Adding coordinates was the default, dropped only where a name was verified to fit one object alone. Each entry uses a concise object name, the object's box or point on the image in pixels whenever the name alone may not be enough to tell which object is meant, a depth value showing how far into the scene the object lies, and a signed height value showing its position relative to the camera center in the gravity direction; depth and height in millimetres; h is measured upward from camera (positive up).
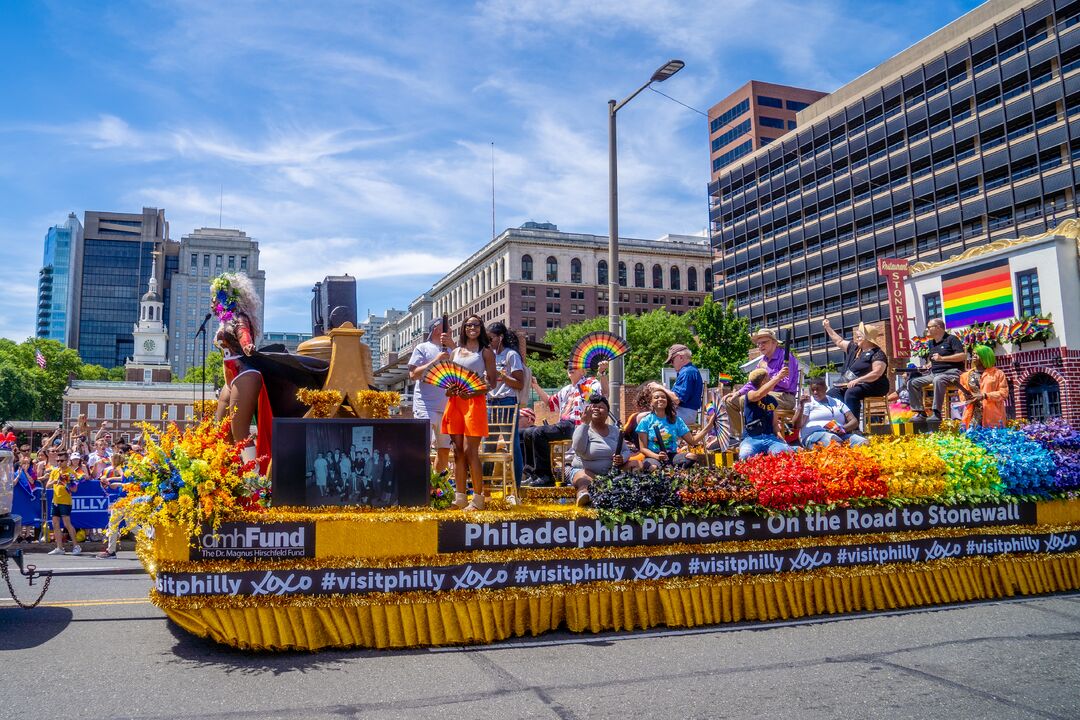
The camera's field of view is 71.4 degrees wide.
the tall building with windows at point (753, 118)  92625 +41338
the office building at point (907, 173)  51750 +23376
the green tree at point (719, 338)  42250 +6358
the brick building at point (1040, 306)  26750 +5001
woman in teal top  8914 +260
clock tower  142125 +24785
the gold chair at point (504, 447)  7922 +108
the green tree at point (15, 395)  90500 +8953
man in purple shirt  9461 +1040
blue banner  14156 -723
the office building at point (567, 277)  108312 +26627
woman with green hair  10773 +760
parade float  5781 -825
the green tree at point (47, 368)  99719 +13993
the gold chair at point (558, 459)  9588 -52
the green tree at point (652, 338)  69188 +10845
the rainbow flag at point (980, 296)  28828 +5757
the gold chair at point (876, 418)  12195 +498
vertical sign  31625 +6121
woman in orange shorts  7141 +241
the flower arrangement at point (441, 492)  7055 -321
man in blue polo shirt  9727 +764
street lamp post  12625 +4036
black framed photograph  6461 -21
